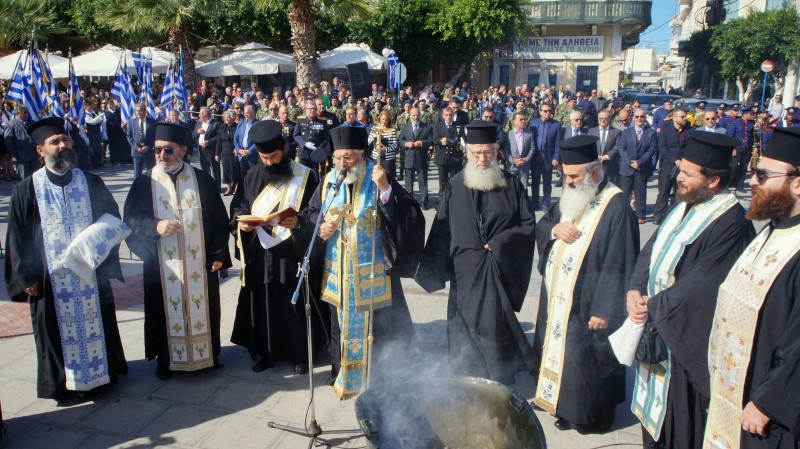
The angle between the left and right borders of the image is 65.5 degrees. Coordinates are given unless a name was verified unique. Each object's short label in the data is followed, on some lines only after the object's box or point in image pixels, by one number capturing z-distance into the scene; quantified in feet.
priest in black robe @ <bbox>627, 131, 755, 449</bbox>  10.35
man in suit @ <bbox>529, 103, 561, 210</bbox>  37.68
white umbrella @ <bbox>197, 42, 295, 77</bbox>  76.84
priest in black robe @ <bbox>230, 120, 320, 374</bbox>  15.79
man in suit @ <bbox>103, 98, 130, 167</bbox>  54.44
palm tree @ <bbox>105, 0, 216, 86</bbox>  67.36
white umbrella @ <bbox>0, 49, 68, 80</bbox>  69.57
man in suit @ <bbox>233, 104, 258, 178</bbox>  39.66
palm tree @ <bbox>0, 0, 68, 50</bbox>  78.12
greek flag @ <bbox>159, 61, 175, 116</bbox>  44.93
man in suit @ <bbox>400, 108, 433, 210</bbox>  38.19
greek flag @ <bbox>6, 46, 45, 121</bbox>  36.58
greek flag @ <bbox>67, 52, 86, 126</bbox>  43.04
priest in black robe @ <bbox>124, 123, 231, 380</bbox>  15.48
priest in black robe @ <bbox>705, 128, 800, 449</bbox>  8.21
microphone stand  12.13
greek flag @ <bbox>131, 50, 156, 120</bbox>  44.57
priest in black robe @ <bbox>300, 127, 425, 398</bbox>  14.42
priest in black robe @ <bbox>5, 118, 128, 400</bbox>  14.24
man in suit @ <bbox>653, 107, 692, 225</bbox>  35.81
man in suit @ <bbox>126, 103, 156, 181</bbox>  42.34
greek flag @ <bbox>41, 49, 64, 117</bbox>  37.86
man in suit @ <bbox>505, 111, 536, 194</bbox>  36.14
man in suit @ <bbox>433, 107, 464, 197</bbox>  37.93
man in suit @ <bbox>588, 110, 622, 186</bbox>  35.22
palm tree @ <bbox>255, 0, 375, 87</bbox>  60.44
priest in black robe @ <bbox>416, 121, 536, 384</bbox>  14.57
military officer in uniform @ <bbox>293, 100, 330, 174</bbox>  36.96
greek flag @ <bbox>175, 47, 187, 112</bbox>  45.57
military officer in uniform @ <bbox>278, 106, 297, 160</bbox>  39.60
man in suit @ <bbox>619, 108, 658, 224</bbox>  34.73
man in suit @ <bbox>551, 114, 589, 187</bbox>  34.88
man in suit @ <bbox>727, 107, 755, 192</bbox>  40.90
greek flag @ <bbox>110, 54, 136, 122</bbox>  42.14
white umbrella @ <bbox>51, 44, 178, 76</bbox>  66.64
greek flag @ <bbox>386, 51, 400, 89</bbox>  52.19
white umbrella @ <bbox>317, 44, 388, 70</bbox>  77.51
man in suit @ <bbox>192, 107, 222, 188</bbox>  42.78
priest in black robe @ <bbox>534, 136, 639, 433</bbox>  12.99
